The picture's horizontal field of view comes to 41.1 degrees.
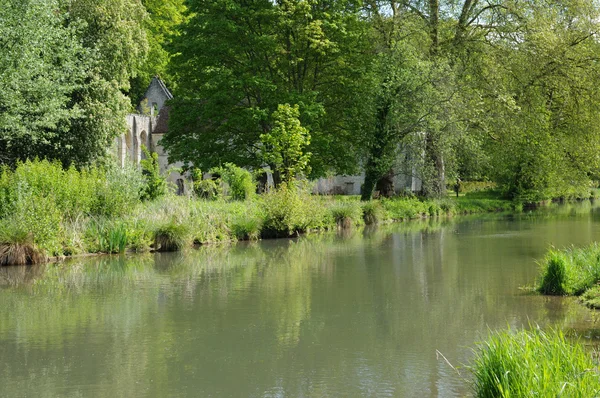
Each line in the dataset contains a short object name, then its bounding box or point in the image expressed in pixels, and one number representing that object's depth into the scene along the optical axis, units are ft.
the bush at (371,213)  114.62
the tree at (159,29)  198.59
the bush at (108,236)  72.90
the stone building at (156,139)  183.52
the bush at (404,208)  123.03
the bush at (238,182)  101.14
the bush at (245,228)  86.99
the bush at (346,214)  106.52
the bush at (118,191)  76.74
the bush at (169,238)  76.95
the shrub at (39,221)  65.62
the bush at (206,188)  100.01
